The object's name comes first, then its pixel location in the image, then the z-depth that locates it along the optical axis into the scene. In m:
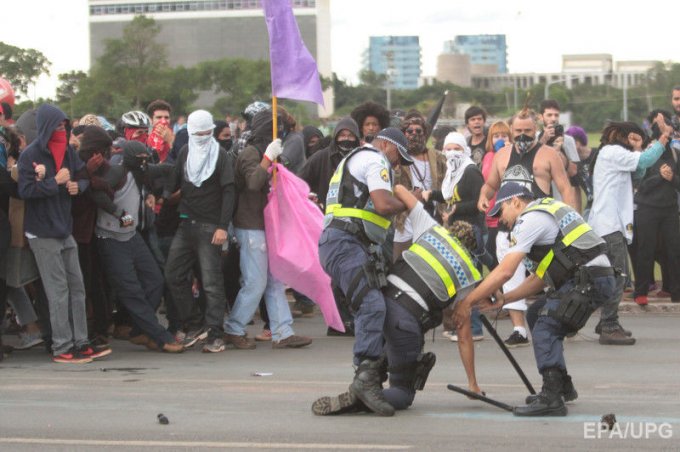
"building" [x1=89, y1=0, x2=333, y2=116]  178.25
